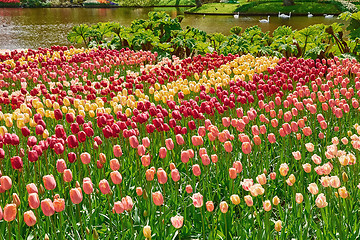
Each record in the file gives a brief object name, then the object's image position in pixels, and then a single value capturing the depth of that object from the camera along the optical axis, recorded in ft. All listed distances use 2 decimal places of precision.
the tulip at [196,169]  8.89
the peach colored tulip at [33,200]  7.17
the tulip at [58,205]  7.46
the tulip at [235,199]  7.87
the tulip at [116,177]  8.25
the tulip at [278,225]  7.59
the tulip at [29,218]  7.08
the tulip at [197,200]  7.67
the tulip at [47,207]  7.06
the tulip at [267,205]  7.65
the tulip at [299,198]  8.07
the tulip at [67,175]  8.52
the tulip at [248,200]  7.90
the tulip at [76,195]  7.39
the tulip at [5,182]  8.11
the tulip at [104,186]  7.93
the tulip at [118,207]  7.50
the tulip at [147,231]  7.06
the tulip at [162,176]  8.30
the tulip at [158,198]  7.61
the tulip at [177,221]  7.30
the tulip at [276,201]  8.05
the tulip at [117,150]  10.03
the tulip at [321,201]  7.77
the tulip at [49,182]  7.90
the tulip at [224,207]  7.81
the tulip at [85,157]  9.69
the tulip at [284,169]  9.11
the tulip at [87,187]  7.82
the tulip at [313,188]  8.22
